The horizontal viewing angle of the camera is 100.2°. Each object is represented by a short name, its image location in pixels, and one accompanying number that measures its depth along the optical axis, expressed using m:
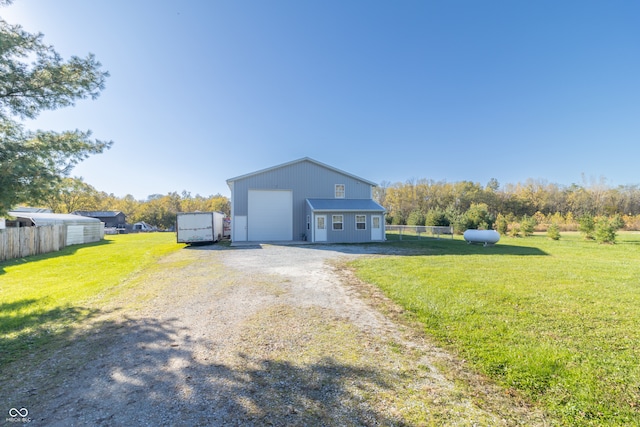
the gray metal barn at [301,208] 19.92
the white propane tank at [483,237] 16.83
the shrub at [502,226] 27.11
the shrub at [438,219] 31.19
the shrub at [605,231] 17.28
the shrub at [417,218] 34.18
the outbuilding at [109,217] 51.49
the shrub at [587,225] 19.20
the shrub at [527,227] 24.75
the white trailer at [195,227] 19.28
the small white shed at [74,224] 20.73
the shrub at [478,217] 28.06
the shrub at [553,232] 20.97
